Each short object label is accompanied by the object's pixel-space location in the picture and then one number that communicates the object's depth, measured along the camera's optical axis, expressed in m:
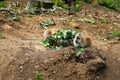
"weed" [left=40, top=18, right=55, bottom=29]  10.00
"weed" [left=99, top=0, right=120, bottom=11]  14.58
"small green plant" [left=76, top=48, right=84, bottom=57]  6.64
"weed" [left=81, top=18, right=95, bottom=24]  11.01
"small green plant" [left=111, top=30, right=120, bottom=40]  10.04
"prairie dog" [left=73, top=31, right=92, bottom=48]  7.09
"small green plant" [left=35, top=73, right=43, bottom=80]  6.29
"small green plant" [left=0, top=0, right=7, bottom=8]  10.61
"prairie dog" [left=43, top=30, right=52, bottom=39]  7.62
